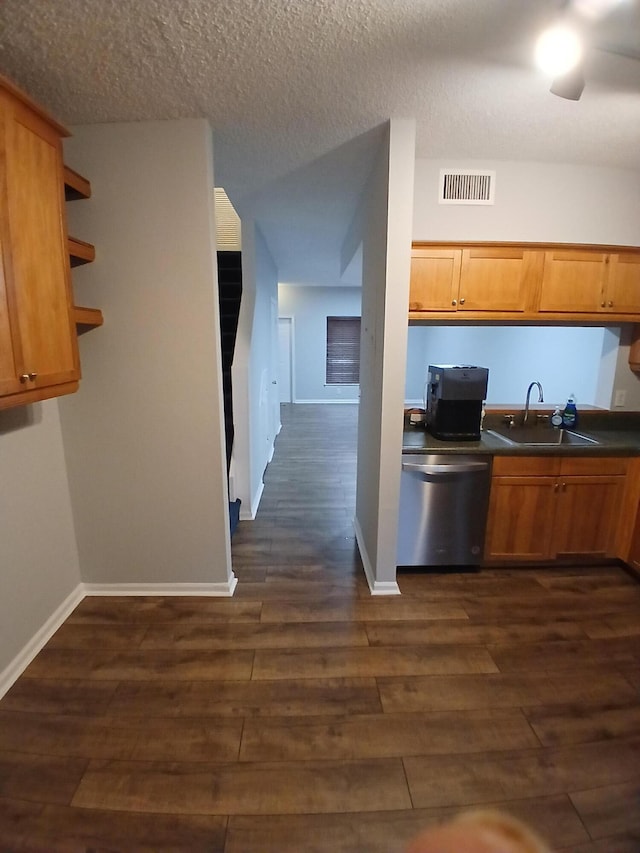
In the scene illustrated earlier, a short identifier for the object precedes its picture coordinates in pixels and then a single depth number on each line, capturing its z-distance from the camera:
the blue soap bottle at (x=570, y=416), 2.88
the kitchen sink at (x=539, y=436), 2.63
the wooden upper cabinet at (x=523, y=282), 2.40
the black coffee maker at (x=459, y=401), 2.55
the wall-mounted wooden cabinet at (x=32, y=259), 1.38
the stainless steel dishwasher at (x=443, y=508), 2.43
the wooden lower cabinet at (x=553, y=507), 2.45
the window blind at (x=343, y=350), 8.33
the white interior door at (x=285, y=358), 8.19
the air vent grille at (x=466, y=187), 2.38
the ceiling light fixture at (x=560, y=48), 1.32
